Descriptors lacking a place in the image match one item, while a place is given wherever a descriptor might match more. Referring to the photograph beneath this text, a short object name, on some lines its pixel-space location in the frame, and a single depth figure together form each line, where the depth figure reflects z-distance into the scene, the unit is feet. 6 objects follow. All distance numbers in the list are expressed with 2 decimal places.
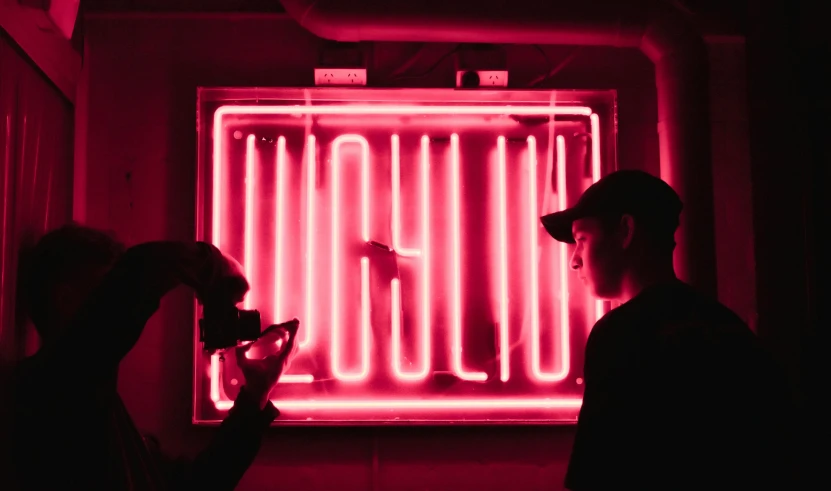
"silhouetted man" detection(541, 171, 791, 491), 5.13
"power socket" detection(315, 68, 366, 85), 9.15
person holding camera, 4.39
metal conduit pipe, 8.19
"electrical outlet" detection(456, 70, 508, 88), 9.28
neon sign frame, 8.62
